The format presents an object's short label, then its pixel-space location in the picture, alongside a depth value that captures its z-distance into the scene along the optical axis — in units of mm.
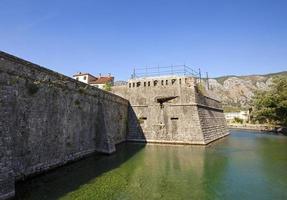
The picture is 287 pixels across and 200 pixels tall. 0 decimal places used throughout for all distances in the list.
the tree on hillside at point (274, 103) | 42844
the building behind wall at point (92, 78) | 50056
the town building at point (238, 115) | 74175
